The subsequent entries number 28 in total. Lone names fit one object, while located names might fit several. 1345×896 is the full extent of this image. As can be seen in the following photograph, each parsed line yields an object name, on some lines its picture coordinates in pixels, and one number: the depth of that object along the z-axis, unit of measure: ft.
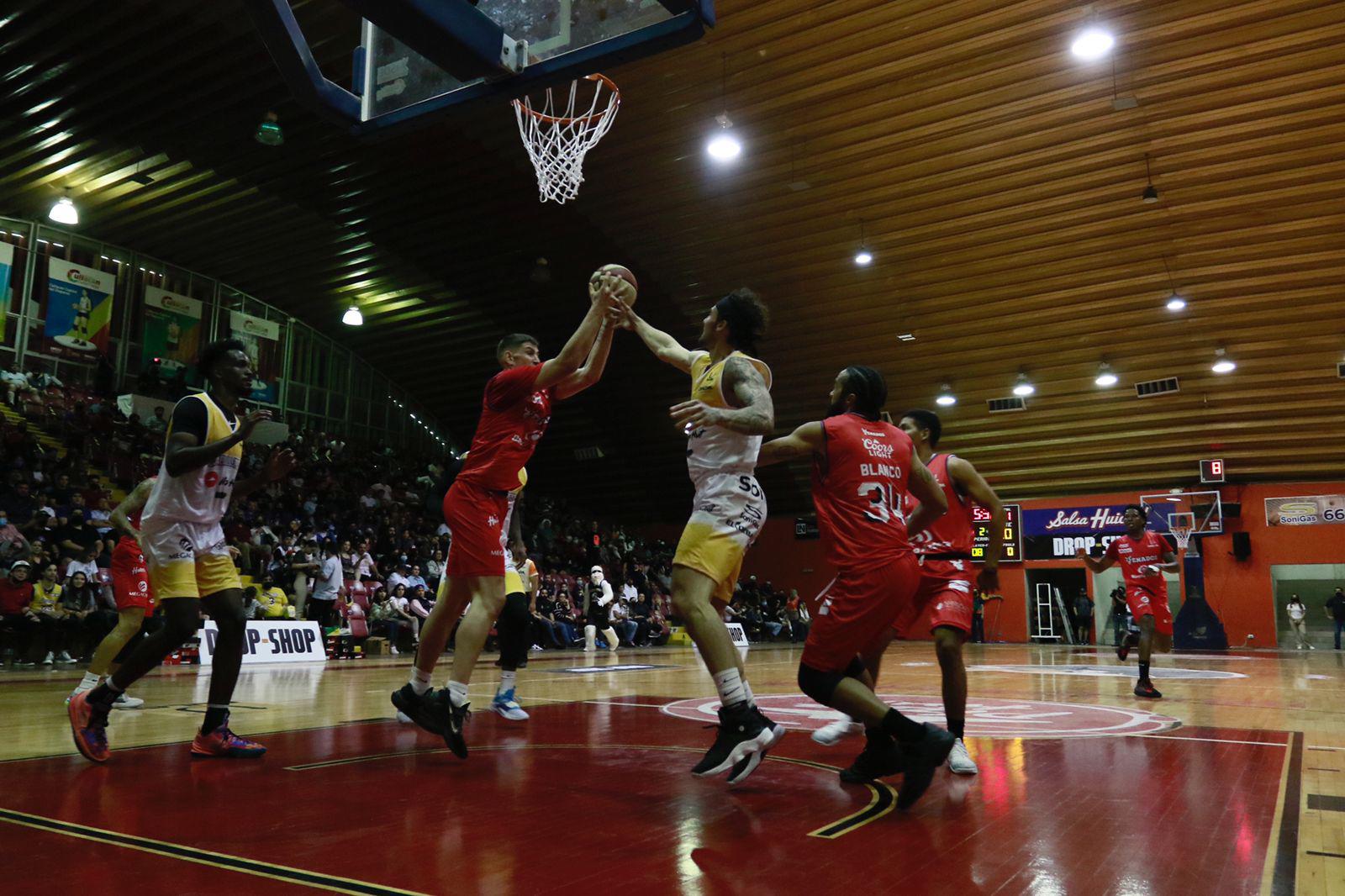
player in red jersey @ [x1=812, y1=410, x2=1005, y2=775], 14.40
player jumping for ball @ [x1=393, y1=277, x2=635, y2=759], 14.28
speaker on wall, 72.64
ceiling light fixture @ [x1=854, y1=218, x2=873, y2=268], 56.29
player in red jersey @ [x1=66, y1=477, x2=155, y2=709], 20.45
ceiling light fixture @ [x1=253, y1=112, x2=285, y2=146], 46.98
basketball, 14.28
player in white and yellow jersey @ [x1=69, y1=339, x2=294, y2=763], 13.98
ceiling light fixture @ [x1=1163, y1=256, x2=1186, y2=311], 55.98
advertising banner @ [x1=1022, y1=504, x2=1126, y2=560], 77.10
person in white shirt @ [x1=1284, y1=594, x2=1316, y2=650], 71.20
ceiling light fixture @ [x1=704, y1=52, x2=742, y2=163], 42.80
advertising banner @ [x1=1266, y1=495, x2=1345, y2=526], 70.28
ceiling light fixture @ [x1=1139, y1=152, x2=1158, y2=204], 48.26
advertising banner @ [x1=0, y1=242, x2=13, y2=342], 60.54
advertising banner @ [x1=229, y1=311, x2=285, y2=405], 73.92
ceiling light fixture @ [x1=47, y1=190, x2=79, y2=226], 55.16
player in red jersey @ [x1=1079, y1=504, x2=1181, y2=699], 27.81
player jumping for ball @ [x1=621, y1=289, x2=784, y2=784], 11.76
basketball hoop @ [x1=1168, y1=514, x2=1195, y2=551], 73.67
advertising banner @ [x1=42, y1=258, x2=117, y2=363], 66.69
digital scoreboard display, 74.79
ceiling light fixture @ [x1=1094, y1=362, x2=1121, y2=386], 63.41
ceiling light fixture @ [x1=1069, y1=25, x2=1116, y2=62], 38.24
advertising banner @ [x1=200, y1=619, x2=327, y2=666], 38.83
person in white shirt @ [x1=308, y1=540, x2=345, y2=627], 45.83
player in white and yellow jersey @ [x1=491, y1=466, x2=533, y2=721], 19.36
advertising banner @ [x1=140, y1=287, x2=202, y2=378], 71.72
